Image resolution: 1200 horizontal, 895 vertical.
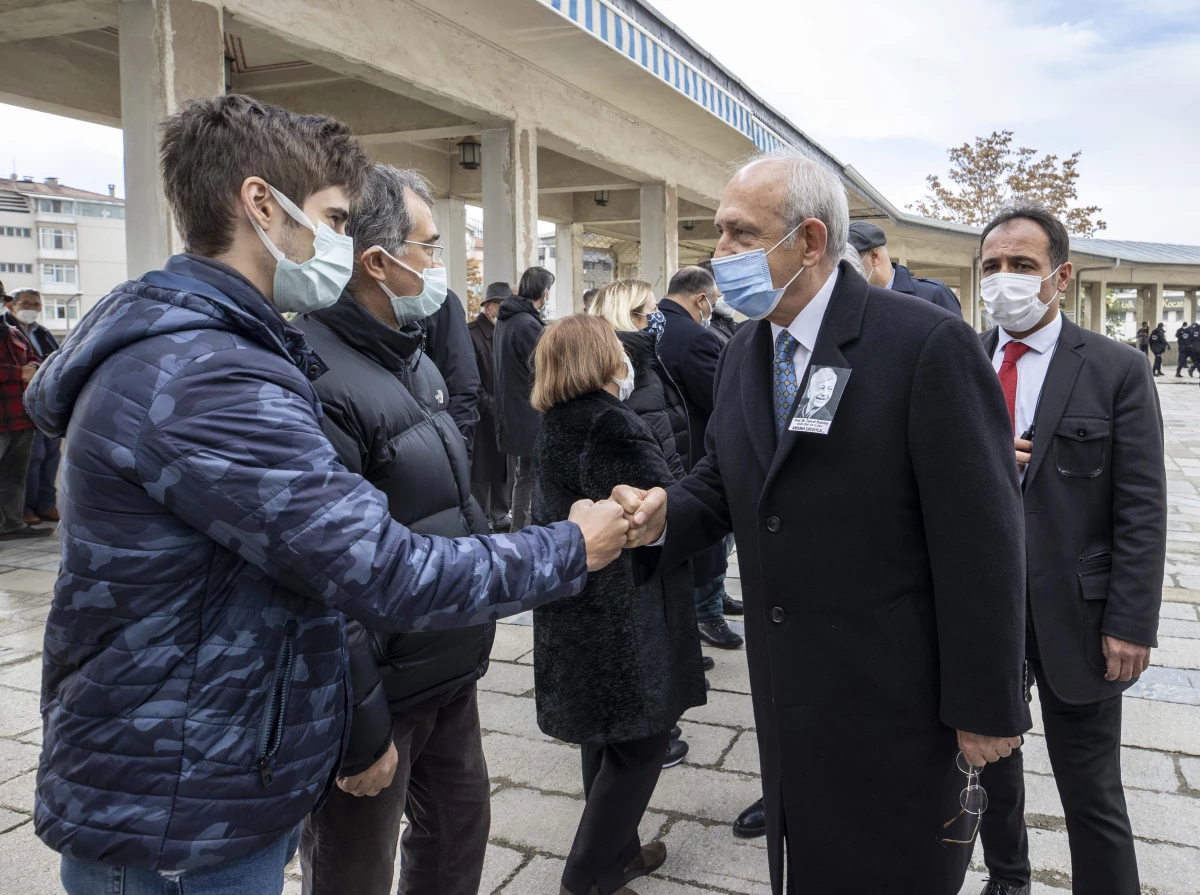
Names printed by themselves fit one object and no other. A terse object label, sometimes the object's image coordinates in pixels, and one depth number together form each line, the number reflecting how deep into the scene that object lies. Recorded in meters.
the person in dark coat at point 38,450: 8.40
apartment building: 67.25
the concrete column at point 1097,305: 38.01
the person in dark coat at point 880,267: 4.64
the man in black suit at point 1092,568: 2.35
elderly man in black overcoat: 1.77
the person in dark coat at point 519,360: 6.50
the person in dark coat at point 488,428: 7.69
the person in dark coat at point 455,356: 5.05
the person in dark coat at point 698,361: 4.72
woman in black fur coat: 2.62
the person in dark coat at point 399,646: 1.87
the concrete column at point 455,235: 12.07
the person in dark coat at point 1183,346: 32.31
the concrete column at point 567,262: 15.72
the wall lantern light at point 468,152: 10.10
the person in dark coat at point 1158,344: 34.69
